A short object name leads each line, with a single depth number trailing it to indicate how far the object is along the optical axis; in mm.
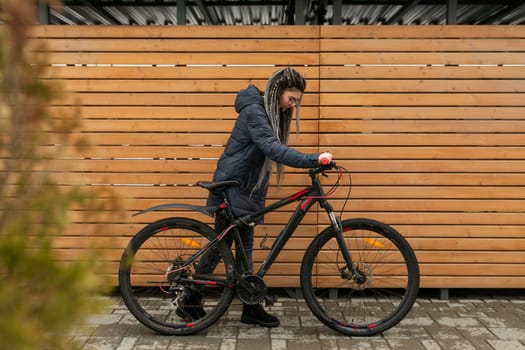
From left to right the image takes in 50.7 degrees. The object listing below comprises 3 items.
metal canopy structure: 5027
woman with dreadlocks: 3701
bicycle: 3828
